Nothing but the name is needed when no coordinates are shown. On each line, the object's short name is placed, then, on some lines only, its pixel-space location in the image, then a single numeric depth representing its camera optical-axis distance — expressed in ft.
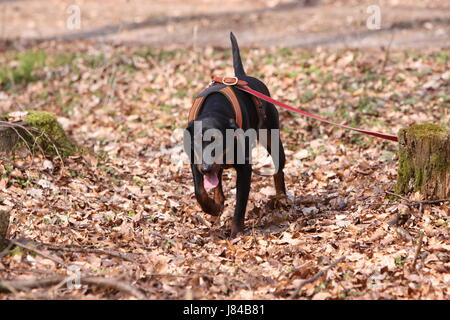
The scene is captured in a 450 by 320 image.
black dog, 28.76
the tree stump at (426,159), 30.19
